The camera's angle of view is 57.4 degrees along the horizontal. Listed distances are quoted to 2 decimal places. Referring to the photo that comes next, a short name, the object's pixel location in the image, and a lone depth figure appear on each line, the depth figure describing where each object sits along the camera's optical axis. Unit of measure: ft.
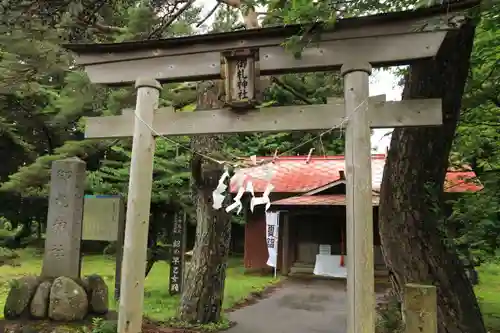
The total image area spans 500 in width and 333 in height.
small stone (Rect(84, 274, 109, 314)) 21.74
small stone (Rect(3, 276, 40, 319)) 20.74
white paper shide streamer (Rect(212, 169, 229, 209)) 17.78
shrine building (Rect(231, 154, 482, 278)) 49.44
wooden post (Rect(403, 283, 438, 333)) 11.40
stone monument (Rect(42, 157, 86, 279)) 22.15
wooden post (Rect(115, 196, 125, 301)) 27.63
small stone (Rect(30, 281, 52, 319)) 20.71
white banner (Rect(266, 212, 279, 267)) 51.70
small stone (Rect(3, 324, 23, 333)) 19.39
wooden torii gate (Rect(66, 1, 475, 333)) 12.98
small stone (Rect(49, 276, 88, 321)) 20.56
